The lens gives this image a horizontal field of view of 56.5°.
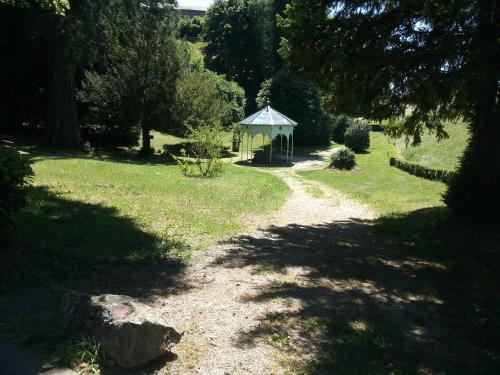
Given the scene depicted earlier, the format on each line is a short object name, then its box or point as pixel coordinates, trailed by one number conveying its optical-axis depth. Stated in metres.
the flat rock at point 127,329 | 4.30
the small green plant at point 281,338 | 5.13
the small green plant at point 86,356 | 4.24
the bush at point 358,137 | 36.81
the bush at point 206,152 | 18.61
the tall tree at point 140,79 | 23.84
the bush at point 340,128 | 46.09
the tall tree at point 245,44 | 59.09
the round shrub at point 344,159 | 24.53
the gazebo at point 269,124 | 29.34
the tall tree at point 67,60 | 18.58
